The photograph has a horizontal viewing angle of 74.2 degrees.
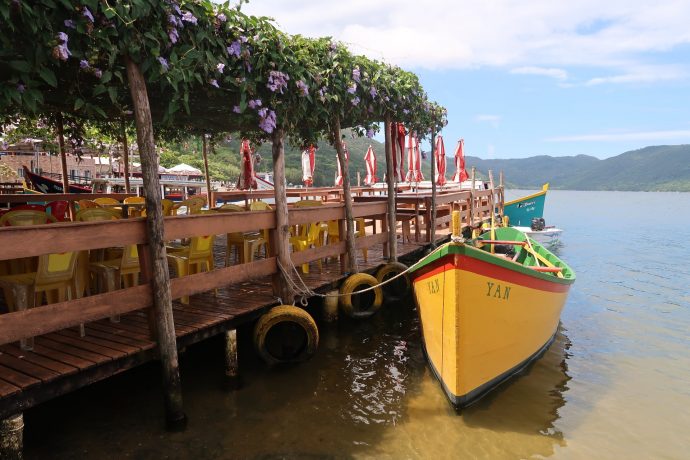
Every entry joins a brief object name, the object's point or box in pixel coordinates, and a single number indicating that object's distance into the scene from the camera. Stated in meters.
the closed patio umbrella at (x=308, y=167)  17.38
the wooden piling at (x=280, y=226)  6.32
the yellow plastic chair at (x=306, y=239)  8.03
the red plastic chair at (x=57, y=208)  9.28
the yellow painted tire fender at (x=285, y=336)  5.89
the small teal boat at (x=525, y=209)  25.66
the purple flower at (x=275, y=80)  5.38
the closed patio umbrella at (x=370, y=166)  20.08
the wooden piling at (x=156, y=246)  4.54
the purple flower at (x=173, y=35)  4.29
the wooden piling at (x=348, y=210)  7.83
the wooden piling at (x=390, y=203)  8.98
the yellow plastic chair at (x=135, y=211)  9.26
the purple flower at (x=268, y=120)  5.59
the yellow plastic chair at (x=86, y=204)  8.66
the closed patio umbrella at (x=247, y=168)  12.19
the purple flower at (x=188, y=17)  4.35
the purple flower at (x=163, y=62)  4.29
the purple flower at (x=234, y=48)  4.98
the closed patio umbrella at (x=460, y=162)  19.30
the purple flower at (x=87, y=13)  3.65
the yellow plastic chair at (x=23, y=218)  5.11
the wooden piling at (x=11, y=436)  3.67
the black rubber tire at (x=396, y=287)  8.95
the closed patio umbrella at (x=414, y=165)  15.72
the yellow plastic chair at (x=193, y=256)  6.11
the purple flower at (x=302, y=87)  5.70
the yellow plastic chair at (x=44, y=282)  4.50
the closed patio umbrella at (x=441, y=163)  16.50
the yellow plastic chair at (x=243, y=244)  7.33
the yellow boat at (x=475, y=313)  5.23
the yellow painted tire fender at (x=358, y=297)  7.71
